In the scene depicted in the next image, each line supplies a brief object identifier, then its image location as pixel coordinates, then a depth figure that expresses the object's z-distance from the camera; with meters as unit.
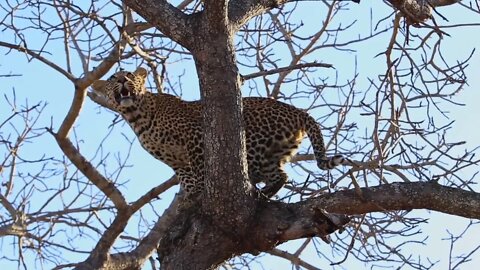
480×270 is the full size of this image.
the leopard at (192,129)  16.75
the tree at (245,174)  11.79
